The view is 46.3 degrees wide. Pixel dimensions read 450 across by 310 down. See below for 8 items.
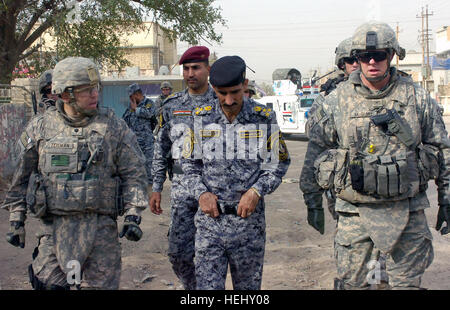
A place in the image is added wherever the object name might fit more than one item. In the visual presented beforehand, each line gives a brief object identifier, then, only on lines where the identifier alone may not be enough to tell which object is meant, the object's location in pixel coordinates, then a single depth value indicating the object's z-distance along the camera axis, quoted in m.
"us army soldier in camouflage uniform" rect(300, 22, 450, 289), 3.29
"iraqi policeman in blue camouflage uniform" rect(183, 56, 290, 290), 3.21
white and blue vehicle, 20.12
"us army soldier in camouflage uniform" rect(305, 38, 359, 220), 4.91
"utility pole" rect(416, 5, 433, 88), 56.97
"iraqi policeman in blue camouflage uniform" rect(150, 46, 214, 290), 4.20
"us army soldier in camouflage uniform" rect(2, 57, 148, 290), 3.25
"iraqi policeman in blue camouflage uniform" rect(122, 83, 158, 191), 9.20
